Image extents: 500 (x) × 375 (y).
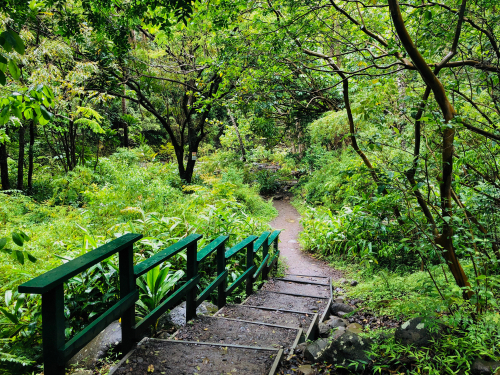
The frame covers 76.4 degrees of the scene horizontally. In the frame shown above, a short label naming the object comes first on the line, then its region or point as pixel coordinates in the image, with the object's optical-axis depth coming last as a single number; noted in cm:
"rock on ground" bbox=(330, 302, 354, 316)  465
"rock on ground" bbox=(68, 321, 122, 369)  269
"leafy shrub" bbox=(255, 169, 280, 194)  1732
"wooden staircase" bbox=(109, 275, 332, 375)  246
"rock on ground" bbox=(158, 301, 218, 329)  357
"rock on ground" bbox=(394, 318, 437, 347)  252
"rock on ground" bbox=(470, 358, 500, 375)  208
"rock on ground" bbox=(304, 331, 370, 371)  255
